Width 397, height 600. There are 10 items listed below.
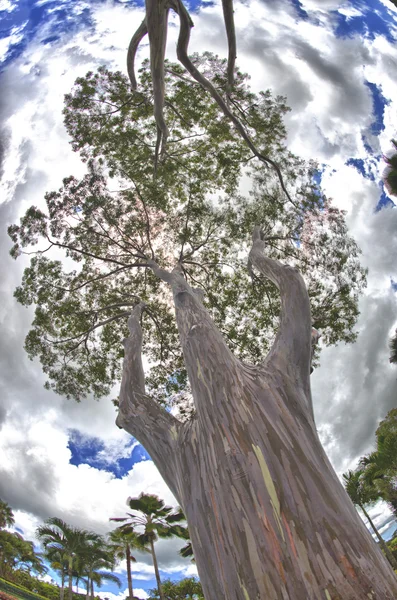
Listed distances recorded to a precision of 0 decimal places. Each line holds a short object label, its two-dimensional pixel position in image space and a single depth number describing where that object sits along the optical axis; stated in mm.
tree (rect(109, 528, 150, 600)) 13730
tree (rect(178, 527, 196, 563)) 14297
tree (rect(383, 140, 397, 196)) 9211
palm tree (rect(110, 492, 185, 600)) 12820
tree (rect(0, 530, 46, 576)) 19703
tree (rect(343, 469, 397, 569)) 13062
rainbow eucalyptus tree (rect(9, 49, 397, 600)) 1192
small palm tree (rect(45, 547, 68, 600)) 15839
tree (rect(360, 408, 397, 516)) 12570
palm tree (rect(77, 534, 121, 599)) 16600
